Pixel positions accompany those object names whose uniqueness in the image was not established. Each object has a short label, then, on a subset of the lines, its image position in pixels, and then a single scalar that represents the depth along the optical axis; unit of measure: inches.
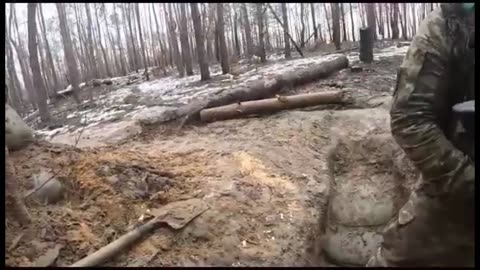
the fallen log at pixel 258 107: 243.9
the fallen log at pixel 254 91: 245.8
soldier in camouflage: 81.9
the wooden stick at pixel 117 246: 117.4
